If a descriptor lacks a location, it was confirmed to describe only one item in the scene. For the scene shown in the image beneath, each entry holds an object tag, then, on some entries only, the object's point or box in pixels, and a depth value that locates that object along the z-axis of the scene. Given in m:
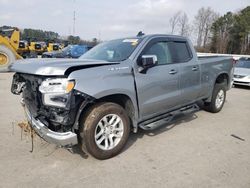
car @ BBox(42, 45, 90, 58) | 14.16
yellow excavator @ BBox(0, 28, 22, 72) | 10.59
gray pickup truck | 2.47
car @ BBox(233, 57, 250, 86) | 8.60
